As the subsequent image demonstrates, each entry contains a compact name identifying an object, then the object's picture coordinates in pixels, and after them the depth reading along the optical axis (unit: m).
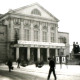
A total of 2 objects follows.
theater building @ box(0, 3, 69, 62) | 49.69
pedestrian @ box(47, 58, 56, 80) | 15.17
